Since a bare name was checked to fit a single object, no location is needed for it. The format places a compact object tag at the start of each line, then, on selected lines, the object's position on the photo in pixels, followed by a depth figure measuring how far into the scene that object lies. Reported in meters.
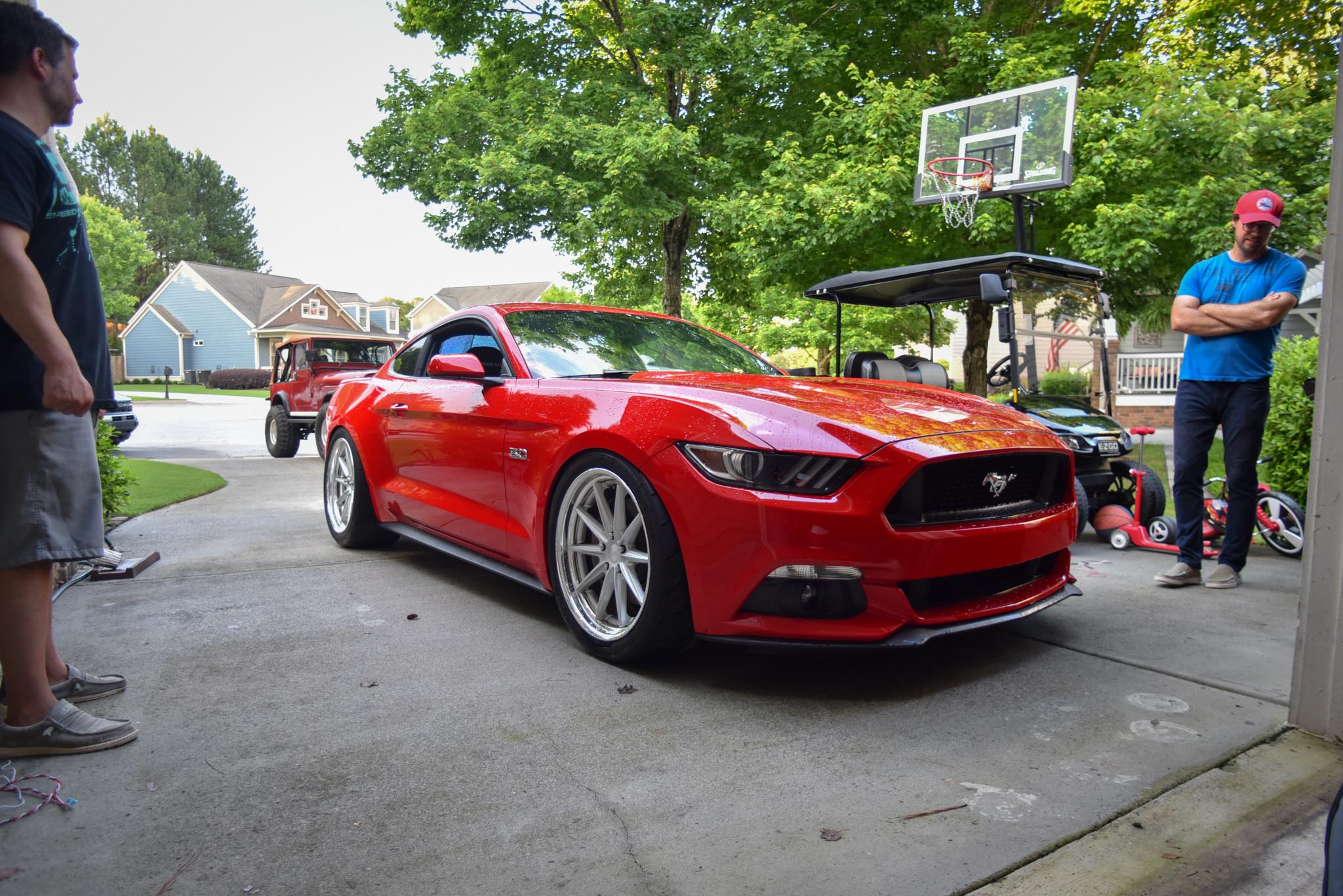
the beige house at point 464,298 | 71.31
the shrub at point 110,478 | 6.23
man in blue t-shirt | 4.37
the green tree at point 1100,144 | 10.81
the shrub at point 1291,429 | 6.32
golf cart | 6.02
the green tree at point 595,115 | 13.84
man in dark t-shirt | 2.37
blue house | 50.88
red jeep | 13.52
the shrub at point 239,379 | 44.41
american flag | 7.24
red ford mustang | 2.87
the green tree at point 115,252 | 49.16
